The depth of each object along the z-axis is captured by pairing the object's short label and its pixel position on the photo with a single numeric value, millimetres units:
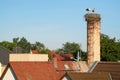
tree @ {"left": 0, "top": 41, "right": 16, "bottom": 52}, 110375
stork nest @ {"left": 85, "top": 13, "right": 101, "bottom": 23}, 67000
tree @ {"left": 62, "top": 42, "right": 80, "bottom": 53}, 150925
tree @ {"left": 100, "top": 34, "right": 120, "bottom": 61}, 80625
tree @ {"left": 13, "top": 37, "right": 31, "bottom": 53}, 152000
